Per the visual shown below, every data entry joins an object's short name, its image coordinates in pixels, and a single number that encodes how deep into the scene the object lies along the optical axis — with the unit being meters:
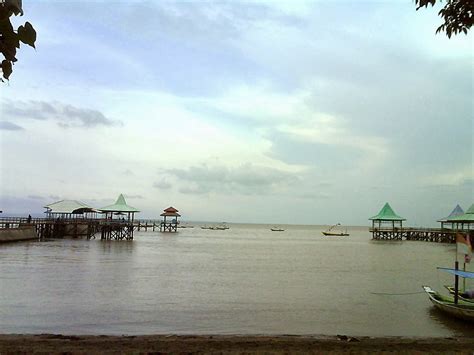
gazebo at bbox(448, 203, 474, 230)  49.95
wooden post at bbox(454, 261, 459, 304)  12.55
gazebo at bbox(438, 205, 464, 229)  57.52
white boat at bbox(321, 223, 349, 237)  87.69
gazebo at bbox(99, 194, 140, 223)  48.41
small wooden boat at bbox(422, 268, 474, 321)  11.95
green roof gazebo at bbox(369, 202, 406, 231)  62.97
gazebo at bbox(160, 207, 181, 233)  65.75
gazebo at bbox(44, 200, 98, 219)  47.62
